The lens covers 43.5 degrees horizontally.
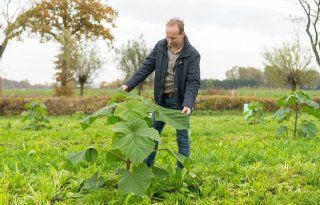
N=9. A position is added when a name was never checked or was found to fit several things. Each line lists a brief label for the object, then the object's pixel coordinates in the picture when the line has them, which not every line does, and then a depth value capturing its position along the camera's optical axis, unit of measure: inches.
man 173.0
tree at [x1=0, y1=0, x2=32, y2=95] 1106.7
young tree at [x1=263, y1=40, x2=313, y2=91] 1267.2
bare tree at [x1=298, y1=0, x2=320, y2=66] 1225.4
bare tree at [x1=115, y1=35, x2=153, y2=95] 1328.7
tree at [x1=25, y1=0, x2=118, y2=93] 1281.5
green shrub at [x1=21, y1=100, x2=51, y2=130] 423.5
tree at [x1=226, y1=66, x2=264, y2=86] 2365.9
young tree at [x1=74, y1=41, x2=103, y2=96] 1255.5
